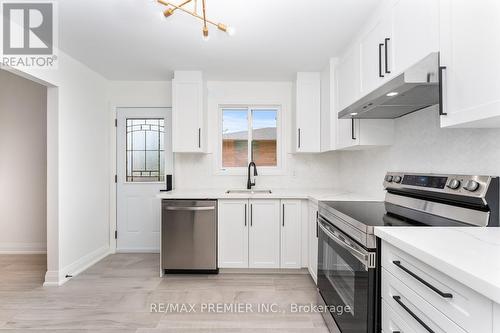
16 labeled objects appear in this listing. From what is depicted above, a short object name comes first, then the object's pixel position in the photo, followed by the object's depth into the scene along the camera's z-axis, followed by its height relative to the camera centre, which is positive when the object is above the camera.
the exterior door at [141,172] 3.86 -0.11
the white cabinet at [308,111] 3.35 +0.67
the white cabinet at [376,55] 1.83 +0.82
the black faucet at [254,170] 3.64 -0.08
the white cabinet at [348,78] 2.35 +0.82
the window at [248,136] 3.83 +0.41
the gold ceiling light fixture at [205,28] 1.61 +0.90
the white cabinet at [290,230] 3.04 -0.73
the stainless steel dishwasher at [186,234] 2.99 -0.77
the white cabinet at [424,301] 0.77 -0.46
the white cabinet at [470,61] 1.02 +0.43
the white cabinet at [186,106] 3.33 +0.71
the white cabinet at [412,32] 1.37 +0.75
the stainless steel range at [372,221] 1.33 -0.31
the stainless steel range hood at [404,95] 1.29 +0.41
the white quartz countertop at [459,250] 0.73 -0.29
